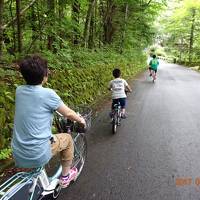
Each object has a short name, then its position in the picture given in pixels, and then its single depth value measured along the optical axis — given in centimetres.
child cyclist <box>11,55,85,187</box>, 231
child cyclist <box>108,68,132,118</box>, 579
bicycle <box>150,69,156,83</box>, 1500
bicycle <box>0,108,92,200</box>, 230
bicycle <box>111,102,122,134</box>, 553
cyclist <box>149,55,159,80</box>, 1494
